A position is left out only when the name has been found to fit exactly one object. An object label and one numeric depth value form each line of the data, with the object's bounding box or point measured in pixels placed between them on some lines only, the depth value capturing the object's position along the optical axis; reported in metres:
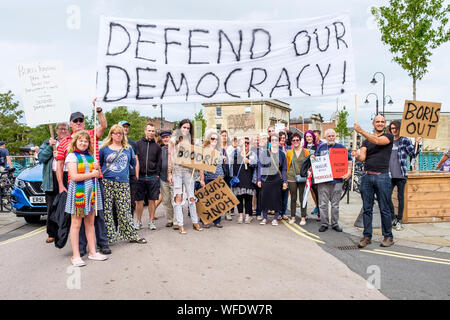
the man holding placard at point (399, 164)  7.02
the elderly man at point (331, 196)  7.04
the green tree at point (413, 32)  14.10
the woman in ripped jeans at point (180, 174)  6.66
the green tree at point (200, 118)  48.09
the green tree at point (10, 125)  28.14
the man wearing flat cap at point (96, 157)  5.12
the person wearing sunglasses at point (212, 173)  7.12
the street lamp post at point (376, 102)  30.57
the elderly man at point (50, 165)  5.99
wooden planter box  7.35
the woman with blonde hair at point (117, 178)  5.53
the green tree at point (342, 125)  53.22
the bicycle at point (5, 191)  9.97
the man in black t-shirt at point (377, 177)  5.72
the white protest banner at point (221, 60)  5.18
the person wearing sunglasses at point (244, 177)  7.72
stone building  64.12
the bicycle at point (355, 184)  11.14
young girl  4.71
